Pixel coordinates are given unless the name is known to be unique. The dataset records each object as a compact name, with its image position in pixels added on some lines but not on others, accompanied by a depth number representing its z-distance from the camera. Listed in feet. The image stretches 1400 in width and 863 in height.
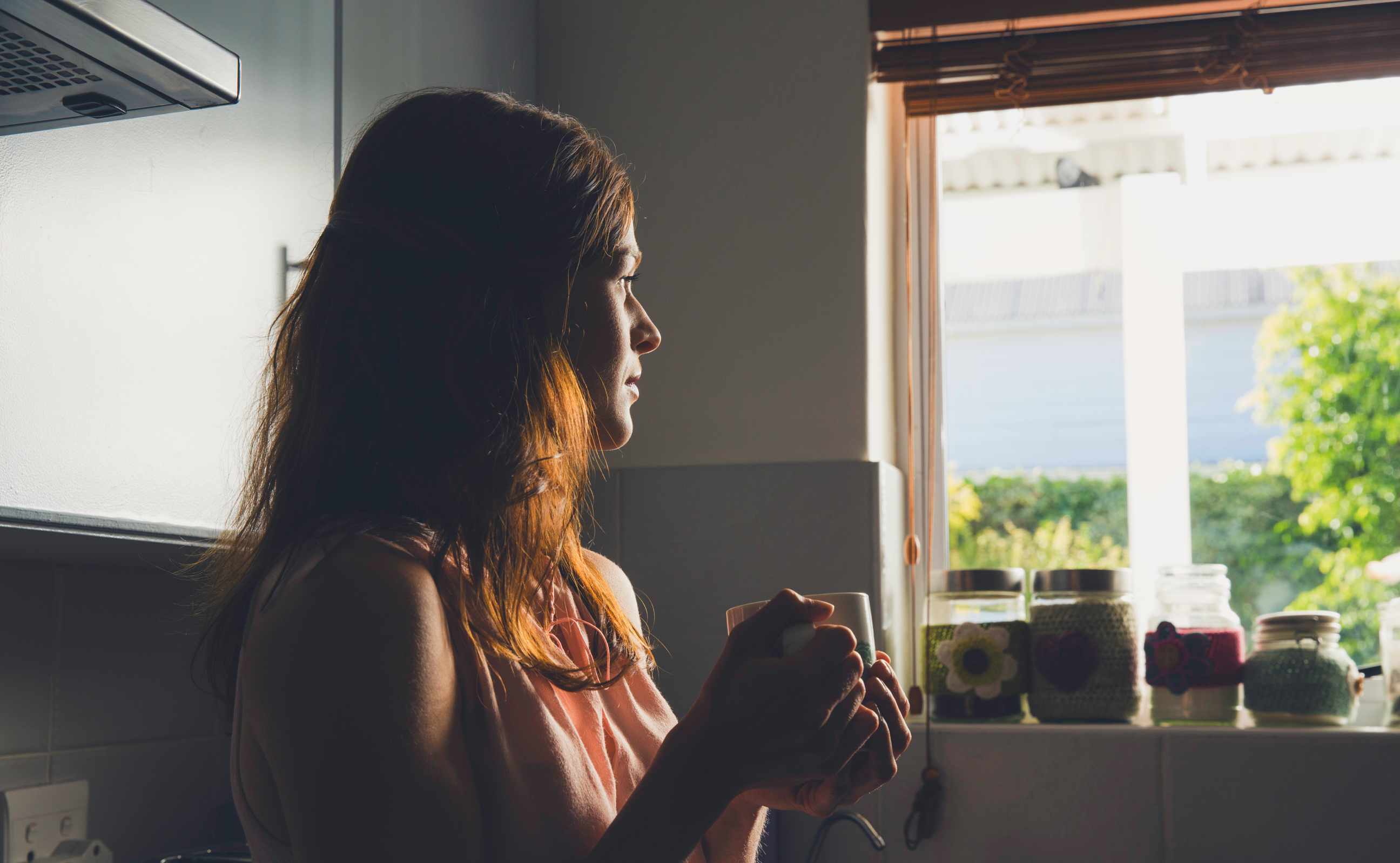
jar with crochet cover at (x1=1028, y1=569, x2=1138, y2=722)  4.46
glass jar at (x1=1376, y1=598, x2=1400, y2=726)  4.42
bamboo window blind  4.83
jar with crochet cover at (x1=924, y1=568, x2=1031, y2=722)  4.58
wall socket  3.45
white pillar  5.24
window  5.19
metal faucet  4.00
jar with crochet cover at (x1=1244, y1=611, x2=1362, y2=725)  4.26
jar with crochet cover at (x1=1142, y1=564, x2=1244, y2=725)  4.41
